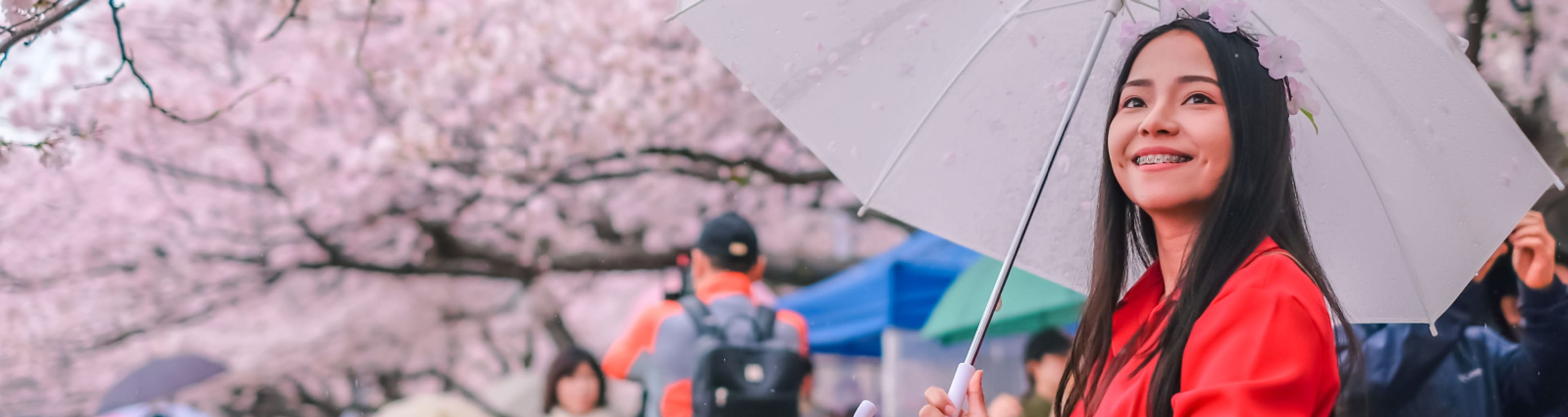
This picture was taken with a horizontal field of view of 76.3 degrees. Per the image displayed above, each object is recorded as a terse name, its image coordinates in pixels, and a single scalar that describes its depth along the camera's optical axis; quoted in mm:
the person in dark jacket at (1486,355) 2631
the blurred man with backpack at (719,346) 3482
